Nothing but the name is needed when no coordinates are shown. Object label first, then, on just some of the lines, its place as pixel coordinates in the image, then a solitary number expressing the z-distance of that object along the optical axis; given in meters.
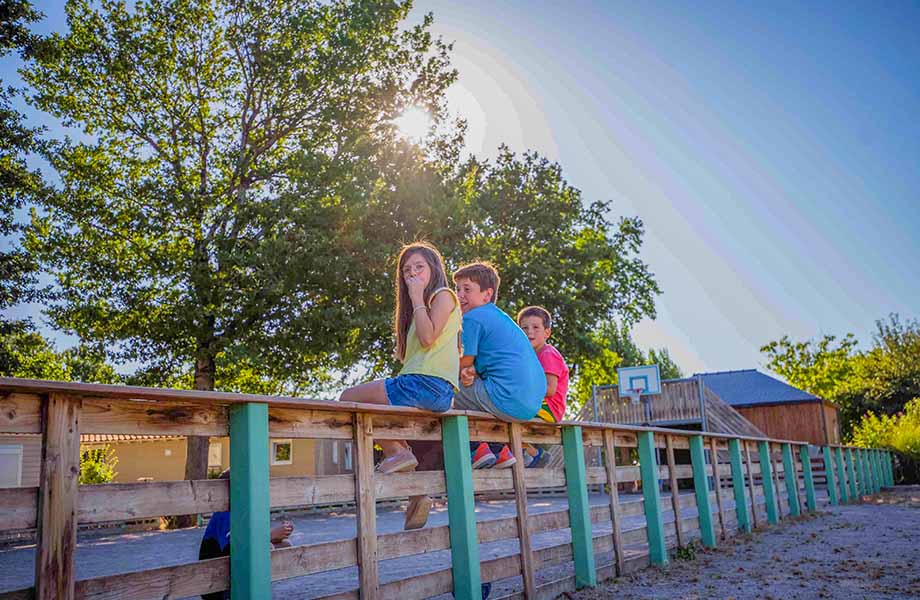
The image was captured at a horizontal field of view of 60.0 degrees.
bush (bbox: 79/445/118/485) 21.61
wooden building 33.75
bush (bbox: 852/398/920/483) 27.78
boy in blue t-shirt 4.90
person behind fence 4.10
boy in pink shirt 5.69
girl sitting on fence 4.27
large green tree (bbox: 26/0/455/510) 19.38
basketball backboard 27.22
